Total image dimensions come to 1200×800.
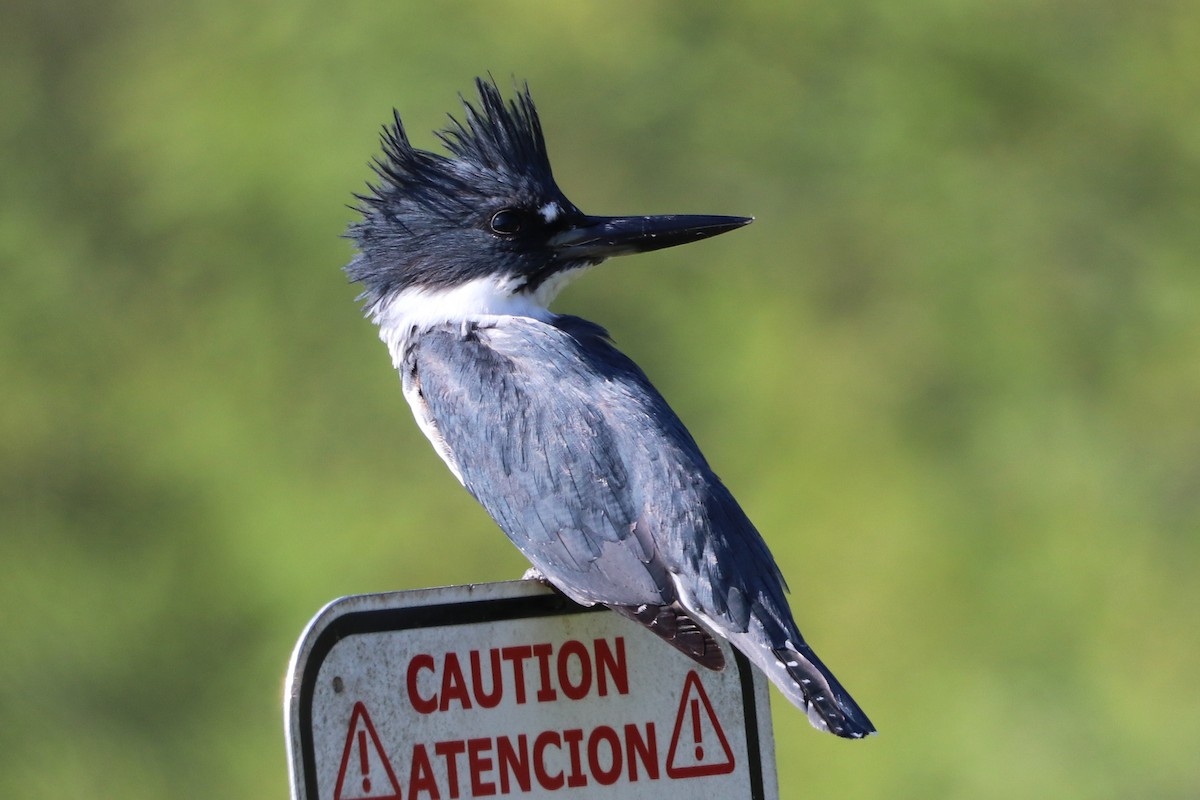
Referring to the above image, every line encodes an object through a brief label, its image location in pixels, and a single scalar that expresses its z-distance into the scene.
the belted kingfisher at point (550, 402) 6.37
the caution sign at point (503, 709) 6.30
